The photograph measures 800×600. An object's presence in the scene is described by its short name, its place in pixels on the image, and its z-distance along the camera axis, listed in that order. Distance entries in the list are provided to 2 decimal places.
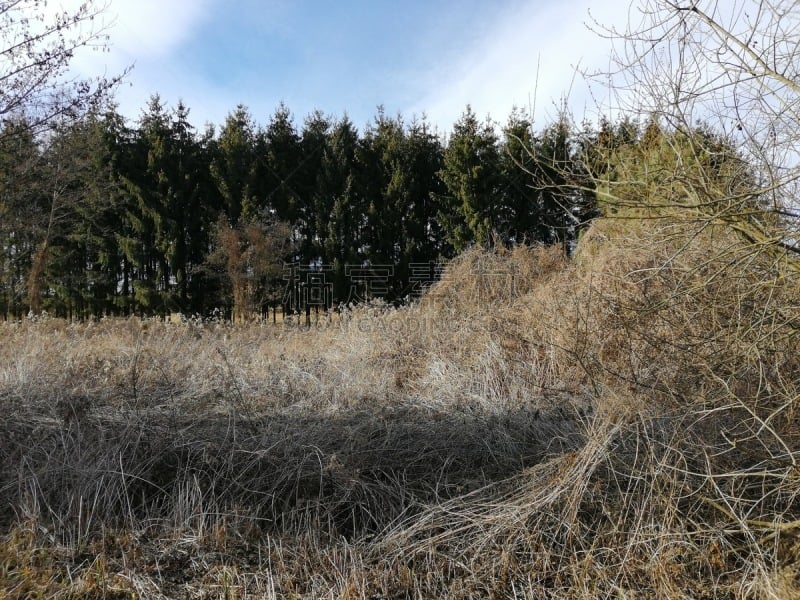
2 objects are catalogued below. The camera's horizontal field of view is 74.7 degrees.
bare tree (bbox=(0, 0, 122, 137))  4.36
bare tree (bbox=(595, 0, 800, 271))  2.15
